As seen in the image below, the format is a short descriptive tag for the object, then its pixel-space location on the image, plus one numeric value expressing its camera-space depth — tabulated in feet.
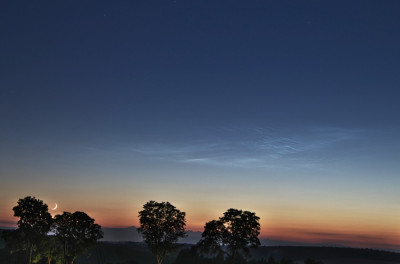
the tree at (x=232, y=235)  269.85
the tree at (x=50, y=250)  281.00
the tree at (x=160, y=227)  270.87
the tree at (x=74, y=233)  274.36
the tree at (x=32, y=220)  263.70
